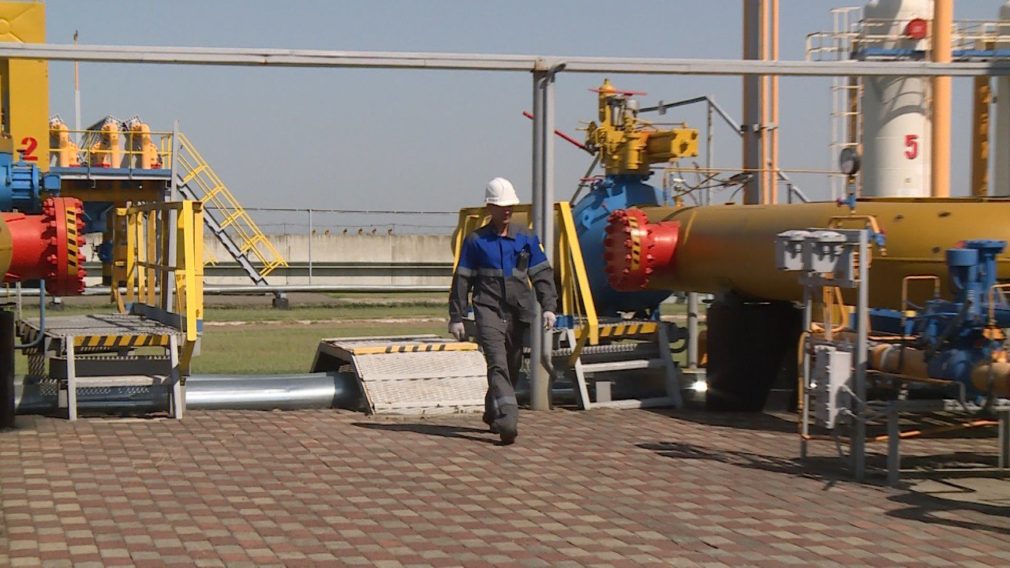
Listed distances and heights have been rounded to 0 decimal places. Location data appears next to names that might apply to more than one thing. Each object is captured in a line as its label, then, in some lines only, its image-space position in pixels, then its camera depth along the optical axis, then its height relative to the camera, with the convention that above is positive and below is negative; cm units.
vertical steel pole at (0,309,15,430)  1010 -96
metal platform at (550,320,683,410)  1185 -102
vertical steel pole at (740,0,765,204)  1662 +131
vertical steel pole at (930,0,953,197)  2336 +242
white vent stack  2395 +220
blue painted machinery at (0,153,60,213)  1050 +40
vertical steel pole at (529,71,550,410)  1141 +24
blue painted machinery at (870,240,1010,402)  790 -51
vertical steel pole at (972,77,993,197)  2227 +181
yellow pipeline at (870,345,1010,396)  775 -73
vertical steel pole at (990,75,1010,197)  2330 +182
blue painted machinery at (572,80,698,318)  1533 +78
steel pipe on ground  1088 -125
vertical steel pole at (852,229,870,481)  848 -59
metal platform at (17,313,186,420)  1055 -95
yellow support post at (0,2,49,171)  1198 +118
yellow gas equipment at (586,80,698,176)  1536 +115
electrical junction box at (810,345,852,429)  852 -86
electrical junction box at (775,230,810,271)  880 -5
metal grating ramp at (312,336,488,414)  1130 -111
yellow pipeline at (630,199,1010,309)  993 +2
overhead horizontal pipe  1059 +143
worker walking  1006 -30
